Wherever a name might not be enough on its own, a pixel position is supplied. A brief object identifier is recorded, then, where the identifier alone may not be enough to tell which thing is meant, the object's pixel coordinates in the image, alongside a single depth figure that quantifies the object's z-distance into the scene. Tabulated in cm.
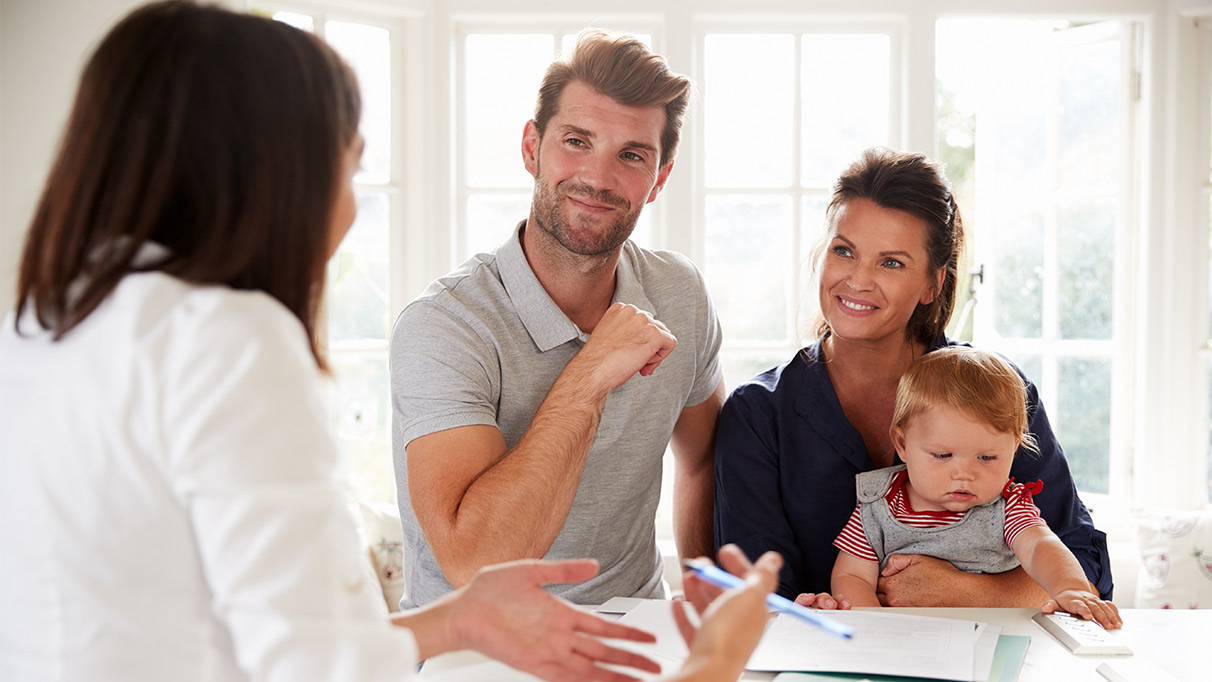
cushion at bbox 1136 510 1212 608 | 275
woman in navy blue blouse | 180
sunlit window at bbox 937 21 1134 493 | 318
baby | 165
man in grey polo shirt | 147
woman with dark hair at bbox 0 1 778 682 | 64
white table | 115
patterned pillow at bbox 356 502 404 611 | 281
